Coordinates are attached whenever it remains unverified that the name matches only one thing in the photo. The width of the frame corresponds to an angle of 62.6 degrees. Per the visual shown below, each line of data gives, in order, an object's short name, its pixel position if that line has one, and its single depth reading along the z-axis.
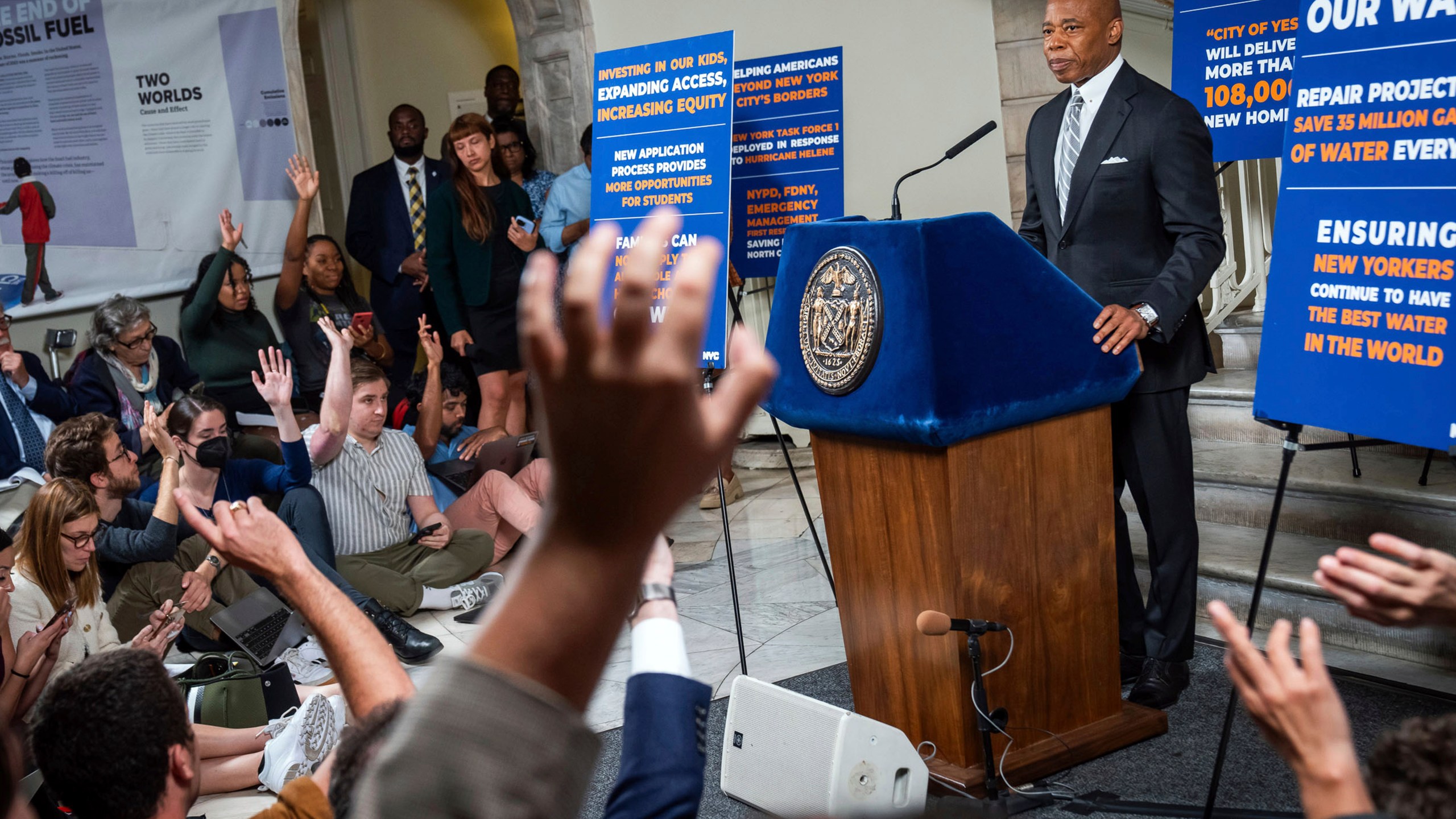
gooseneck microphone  2.84
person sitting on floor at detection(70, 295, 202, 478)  4.25
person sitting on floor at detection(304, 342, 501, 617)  3.99
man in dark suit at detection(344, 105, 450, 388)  5.61
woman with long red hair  5.05
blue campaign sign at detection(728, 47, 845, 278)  4.70
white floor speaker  2.17
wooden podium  2.21
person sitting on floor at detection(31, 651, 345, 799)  1.60
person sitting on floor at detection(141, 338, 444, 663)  3.70
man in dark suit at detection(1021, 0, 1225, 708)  2.68
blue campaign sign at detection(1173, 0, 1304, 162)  3.73
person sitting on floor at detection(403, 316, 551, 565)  4.51
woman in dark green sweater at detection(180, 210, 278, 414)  4.76
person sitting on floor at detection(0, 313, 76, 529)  3.91
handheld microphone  2.09
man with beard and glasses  3.48
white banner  5.04
